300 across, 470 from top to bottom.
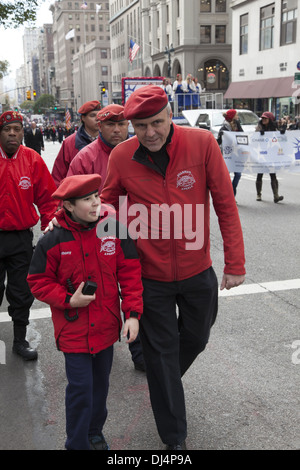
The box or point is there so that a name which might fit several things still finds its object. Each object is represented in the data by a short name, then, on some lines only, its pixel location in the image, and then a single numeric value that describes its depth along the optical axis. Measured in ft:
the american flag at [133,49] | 120.11
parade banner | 40.01
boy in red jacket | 9.35
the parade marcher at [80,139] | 17.25
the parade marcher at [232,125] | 38.93
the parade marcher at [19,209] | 13.83
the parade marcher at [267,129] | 37.86
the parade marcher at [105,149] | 13.71
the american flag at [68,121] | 161.79
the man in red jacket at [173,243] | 9.62
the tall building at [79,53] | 428.15
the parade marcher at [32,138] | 63.46
